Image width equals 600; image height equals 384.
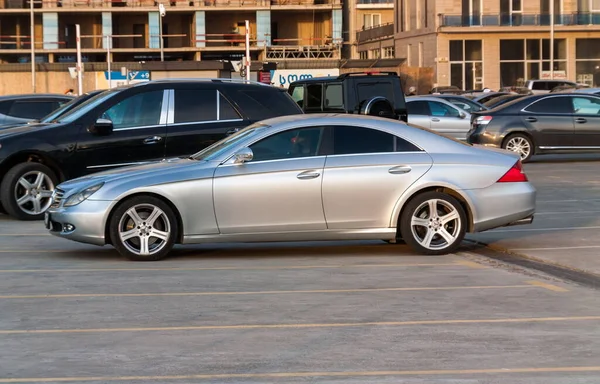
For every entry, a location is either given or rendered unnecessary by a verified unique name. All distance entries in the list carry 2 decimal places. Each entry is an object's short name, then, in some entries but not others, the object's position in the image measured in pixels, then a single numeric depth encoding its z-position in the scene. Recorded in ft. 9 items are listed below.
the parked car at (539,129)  79.20
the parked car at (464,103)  97.50
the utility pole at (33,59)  206.21
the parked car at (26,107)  69.56
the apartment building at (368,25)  254.68
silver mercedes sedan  35.45
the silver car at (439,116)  91.81
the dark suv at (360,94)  73.67
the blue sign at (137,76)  189.37
